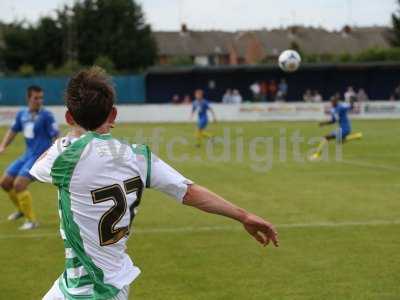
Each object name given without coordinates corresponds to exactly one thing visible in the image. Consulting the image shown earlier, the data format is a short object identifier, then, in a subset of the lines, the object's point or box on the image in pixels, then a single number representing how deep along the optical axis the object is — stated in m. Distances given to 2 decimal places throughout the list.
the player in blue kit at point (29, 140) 11.38
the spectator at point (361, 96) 51.88
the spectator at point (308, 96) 53.63
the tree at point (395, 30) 80.56
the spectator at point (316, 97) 52.24
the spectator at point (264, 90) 55.88
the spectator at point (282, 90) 54.56
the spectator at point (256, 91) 55.47
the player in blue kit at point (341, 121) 24.41
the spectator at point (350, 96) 46.44
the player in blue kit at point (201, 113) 28.61
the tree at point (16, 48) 72.12
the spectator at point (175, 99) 55.12
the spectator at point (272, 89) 55.56
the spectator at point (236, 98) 53.56
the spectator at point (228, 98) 53.89
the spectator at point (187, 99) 54.06
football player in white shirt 3.84
